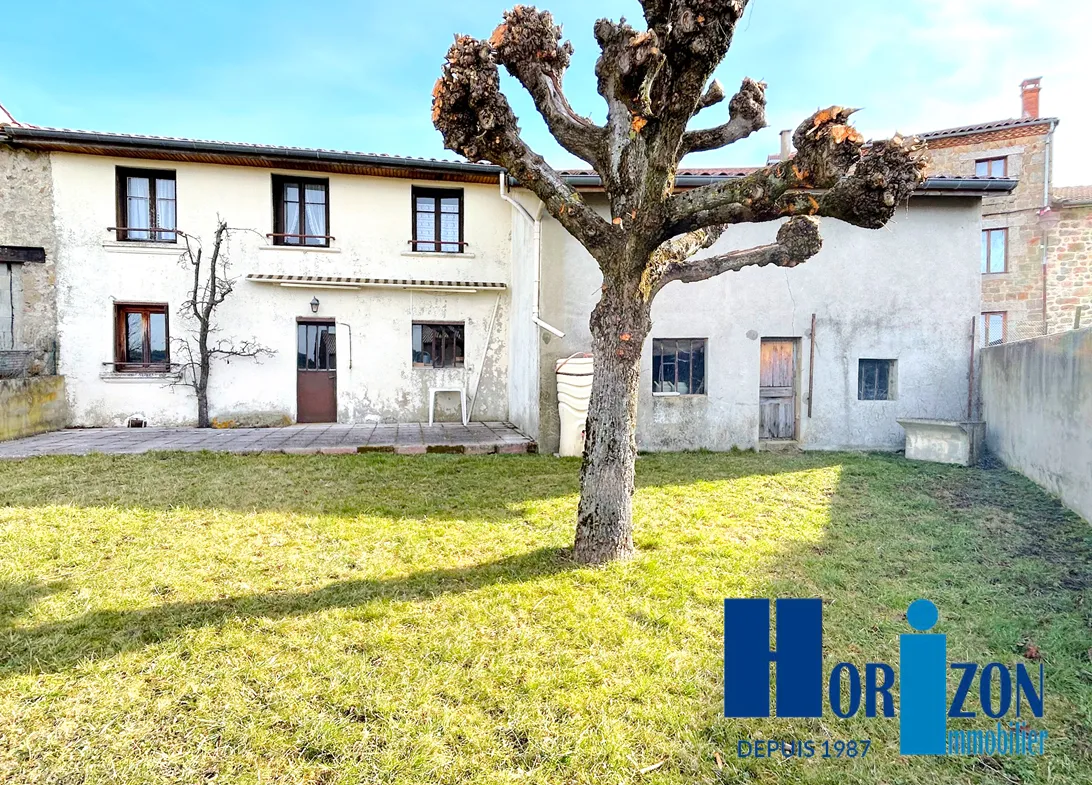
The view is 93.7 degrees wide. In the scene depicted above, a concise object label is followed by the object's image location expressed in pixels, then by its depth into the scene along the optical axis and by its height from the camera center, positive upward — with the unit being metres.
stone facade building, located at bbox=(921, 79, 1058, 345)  17.31 +5.19
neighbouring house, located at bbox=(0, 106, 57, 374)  9.70 +2.27
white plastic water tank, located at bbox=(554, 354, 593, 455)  7.44 -0.29
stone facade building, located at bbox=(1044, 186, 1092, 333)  16.83 +3.93
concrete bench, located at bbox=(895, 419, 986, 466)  7.59 -0.96
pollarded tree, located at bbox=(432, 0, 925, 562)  3.08 +1.38
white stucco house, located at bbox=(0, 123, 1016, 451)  8.57 +1.37
